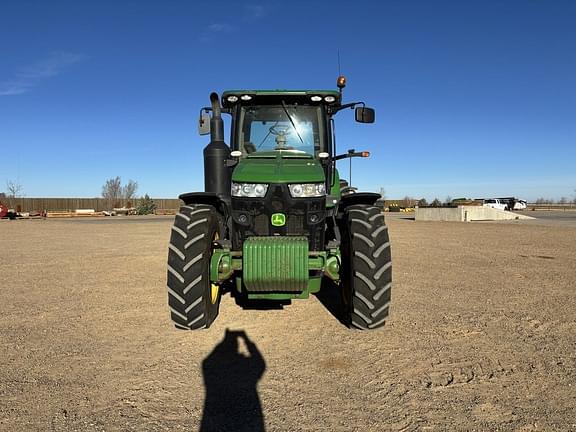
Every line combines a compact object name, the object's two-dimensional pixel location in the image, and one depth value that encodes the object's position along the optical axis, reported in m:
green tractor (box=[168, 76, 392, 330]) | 4.47
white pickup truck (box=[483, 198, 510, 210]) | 48.33
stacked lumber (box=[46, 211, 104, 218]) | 39.91
